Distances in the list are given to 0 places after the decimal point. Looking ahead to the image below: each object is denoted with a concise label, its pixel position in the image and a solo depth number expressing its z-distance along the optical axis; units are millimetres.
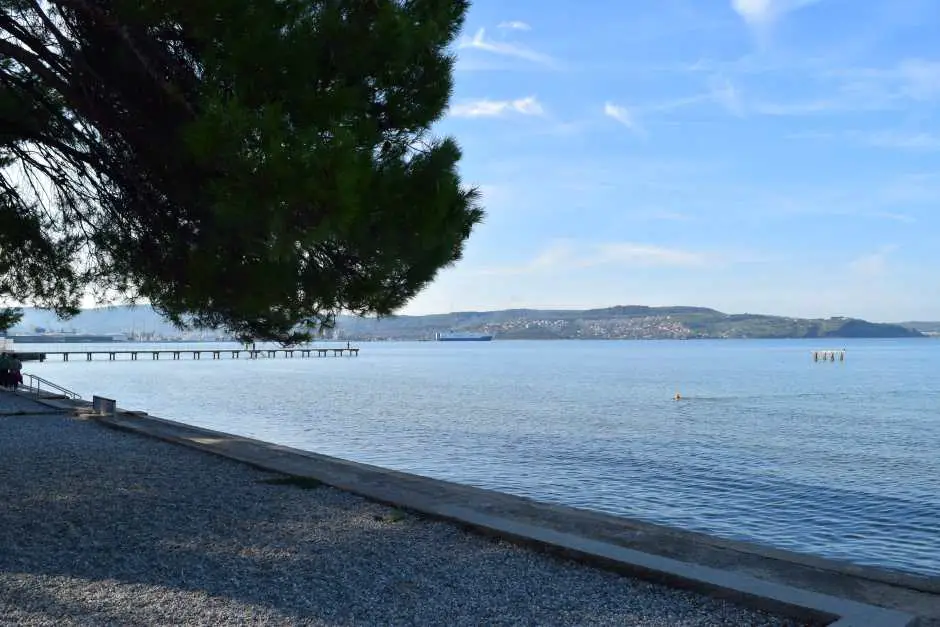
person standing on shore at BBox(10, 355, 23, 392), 25984
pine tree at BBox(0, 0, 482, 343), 5320
